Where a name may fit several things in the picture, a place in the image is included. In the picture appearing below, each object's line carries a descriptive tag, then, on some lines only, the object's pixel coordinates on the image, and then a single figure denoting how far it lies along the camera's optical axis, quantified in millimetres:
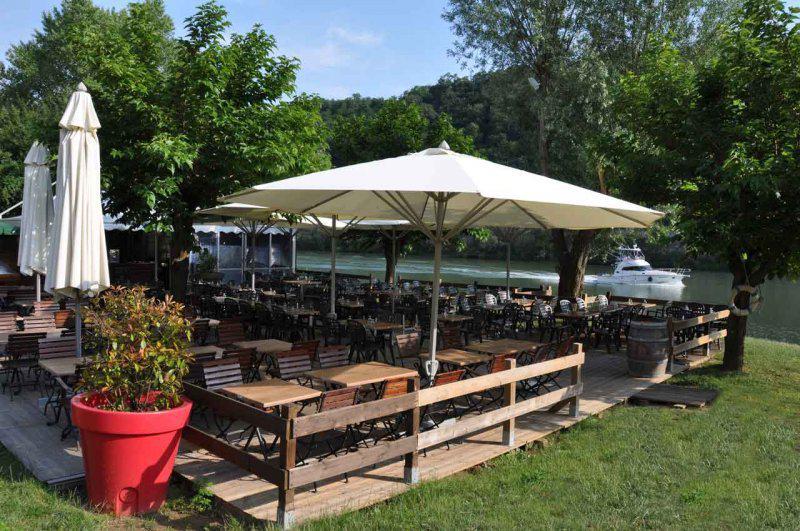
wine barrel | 9602
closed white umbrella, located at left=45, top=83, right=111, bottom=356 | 6344
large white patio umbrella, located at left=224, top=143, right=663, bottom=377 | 5176
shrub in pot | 4477
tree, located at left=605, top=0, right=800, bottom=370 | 8758
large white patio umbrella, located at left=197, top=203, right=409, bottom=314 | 10859
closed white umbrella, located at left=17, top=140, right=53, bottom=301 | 8680
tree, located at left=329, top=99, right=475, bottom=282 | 18578
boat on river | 44906
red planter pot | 4449
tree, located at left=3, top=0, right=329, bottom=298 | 10117
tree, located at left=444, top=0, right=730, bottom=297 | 15695
